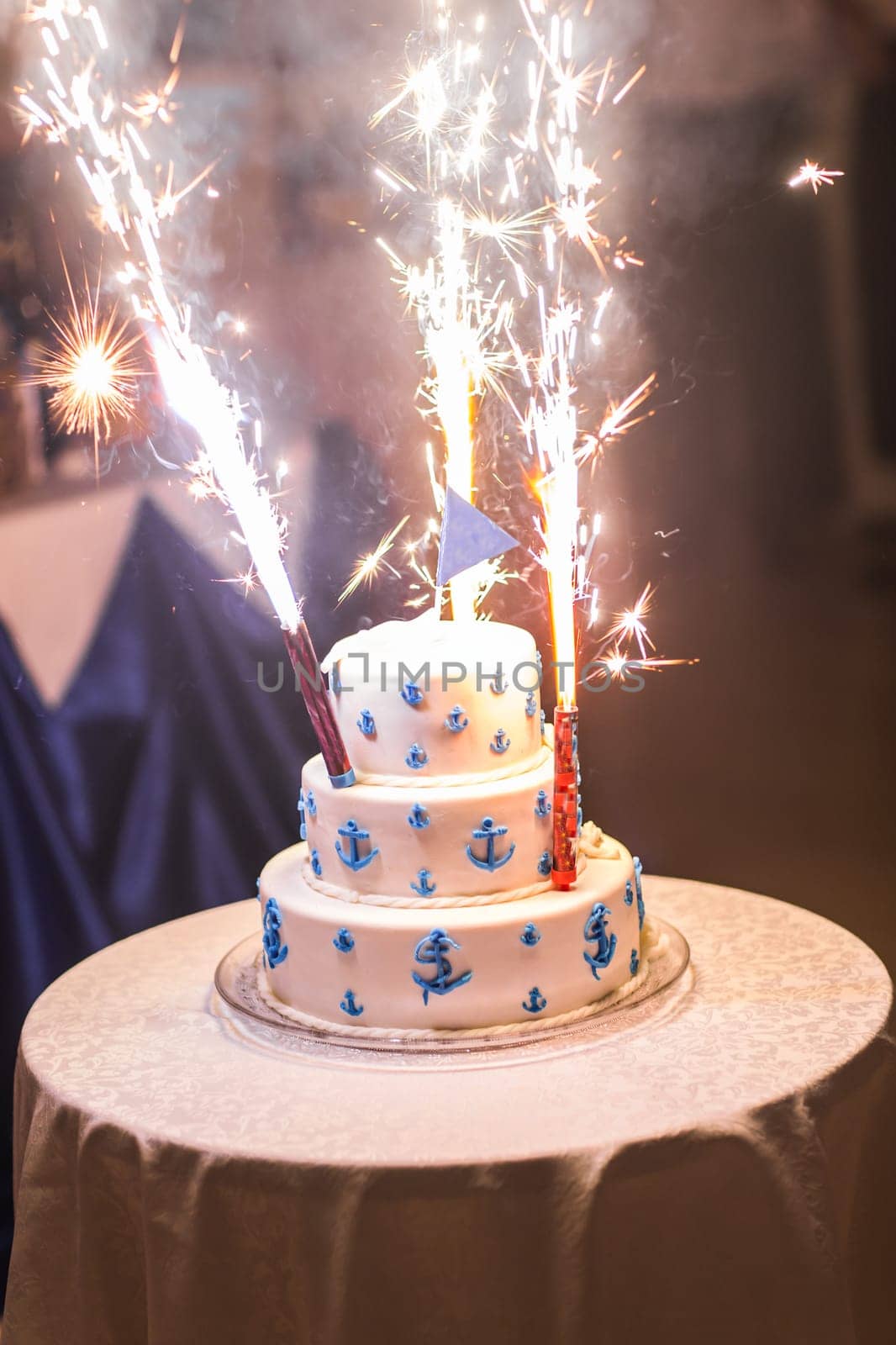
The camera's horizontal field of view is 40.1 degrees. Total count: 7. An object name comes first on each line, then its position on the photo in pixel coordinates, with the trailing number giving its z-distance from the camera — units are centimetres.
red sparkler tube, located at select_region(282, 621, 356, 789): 211
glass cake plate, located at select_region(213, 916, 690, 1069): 188
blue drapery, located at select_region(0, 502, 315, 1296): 284
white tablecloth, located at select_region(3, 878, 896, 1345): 152
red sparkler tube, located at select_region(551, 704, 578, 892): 210
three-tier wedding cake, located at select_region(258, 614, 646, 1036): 198
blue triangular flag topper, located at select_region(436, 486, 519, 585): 211
